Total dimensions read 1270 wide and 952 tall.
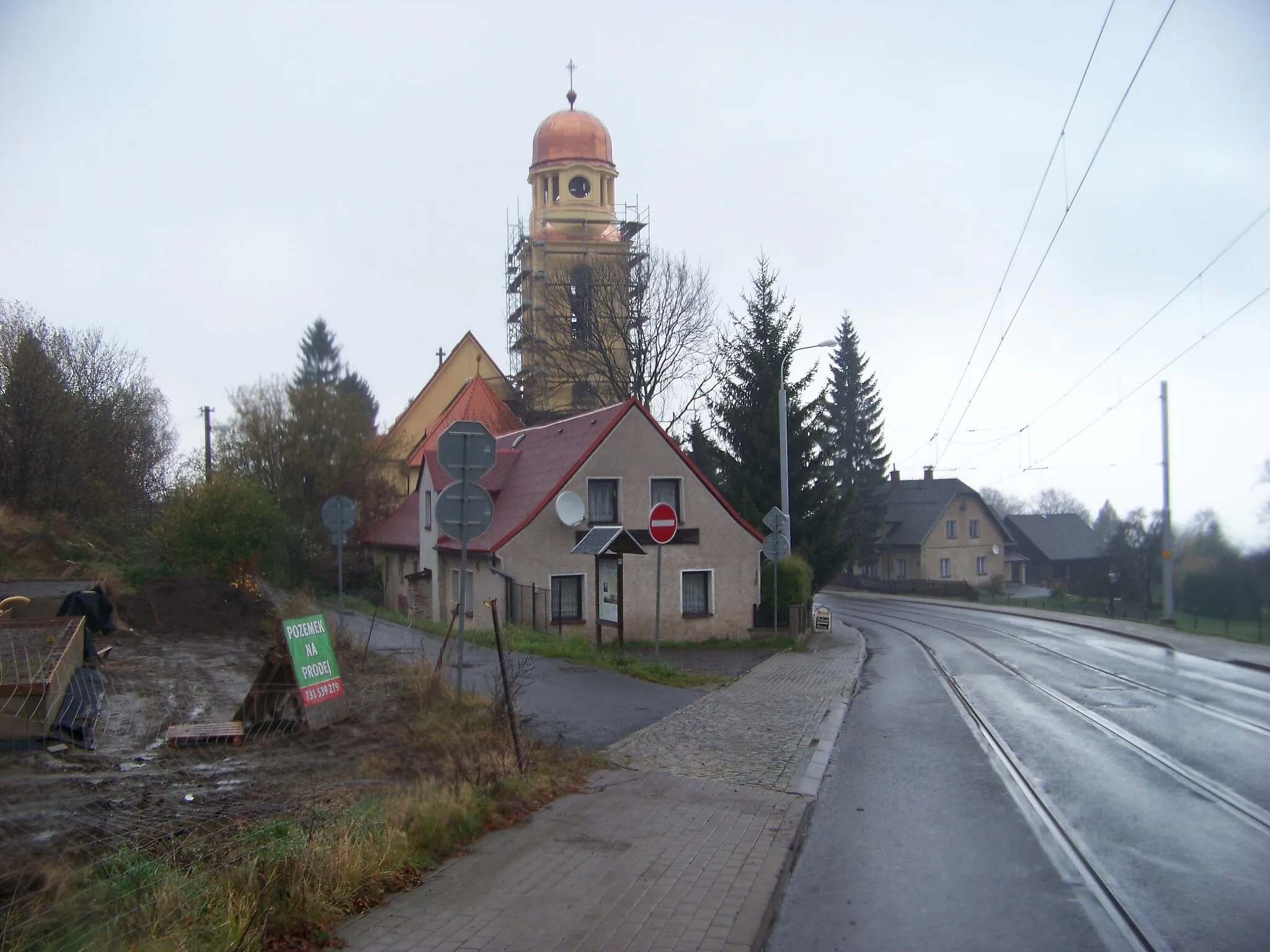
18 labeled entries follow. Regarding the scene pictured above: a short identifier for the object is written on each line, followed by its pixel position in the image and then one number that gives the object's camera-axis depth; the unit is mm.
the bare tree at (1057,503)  109375
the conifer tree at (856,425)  65500
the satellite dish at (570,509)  24900
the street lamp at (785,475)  28859
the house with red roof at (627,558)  25078
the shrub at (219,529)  23234
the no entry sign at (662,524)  15836
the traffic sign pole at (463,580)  9703
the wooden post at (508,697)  8422
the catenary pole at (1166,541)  31734
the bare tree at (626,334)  41312
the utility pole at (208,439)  34062
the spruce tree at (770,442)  34125
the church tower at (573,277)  41656
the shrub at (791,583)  28516
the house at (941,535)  66938
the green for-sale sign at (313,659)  9742
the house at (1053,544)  74062
